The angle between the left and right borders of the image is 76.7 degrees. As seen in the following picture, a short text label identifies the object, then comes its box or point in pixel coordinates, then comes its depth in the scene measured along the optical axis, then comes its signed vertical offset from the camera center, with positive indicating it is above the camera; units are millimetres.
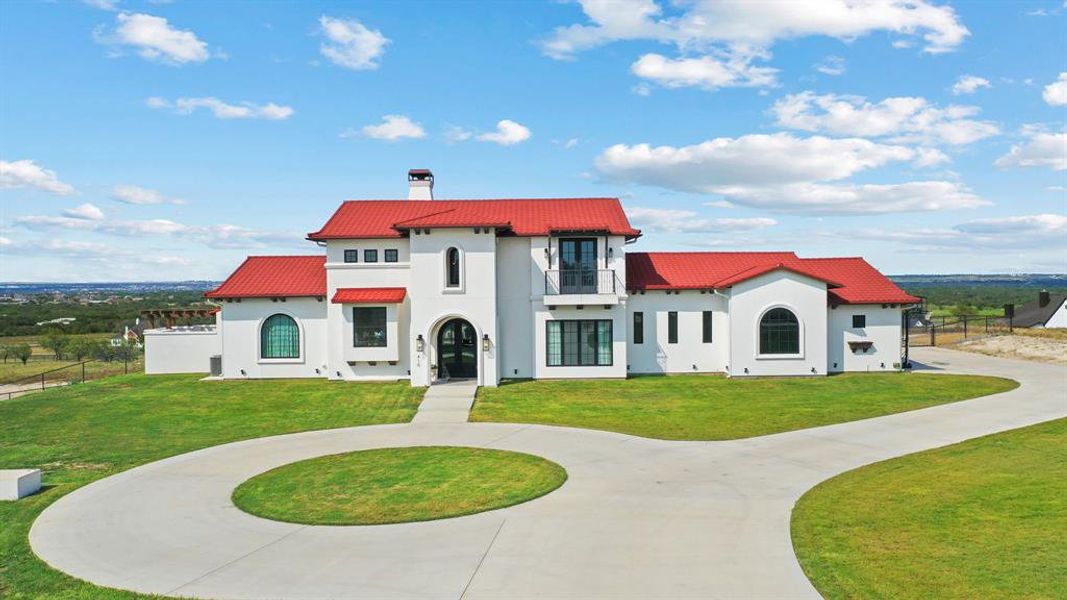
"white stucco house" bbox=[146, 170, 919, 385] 24406 -107
